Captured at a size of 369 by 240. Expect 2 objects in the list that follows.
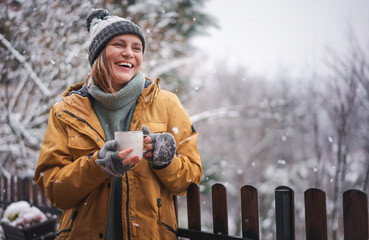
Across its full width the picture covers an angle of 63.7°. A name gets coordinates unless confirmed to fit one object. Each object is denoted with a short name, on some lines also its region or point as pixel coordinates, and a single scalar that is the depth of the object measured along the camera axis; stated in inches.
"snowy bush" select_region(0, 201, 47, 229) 117.3
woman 65.5
